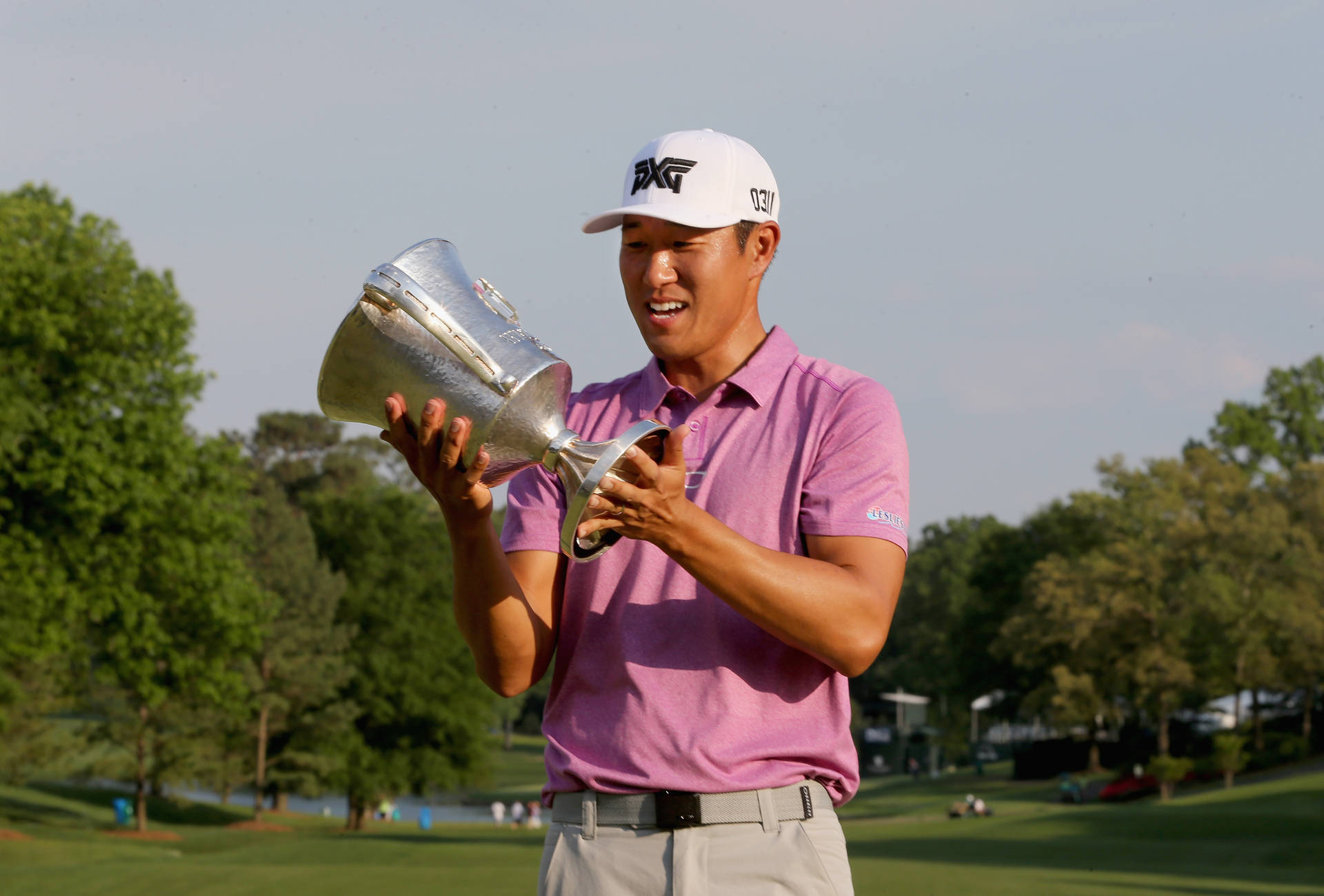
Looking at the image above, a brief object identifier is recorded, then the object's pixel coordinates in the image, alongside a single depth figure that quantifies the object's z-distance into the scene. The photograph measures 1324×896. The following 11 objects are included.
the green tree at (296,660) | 52.03
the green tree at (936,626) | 80.56
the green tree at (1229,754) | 51.78
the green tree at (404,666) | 54.41
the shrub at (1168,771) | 52.44
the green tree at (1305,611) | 50.41
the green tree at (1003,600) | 73.12
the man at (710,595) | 2.94
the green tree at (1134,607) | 54.50
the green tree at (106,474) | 29.22
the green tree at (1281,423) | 81.88
